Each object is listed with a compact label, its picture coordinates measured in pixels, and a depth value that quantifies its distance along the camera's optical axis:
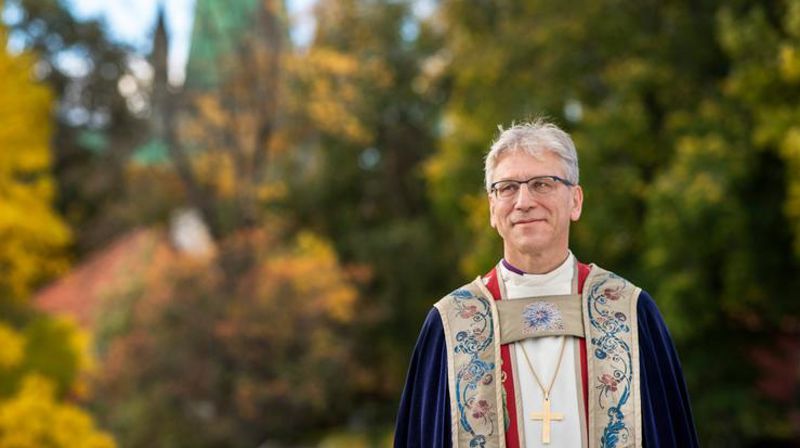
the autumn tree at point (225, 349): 16.19
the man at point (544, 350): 2.93
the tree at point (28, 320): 12.59
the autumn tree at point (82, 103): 25.67
